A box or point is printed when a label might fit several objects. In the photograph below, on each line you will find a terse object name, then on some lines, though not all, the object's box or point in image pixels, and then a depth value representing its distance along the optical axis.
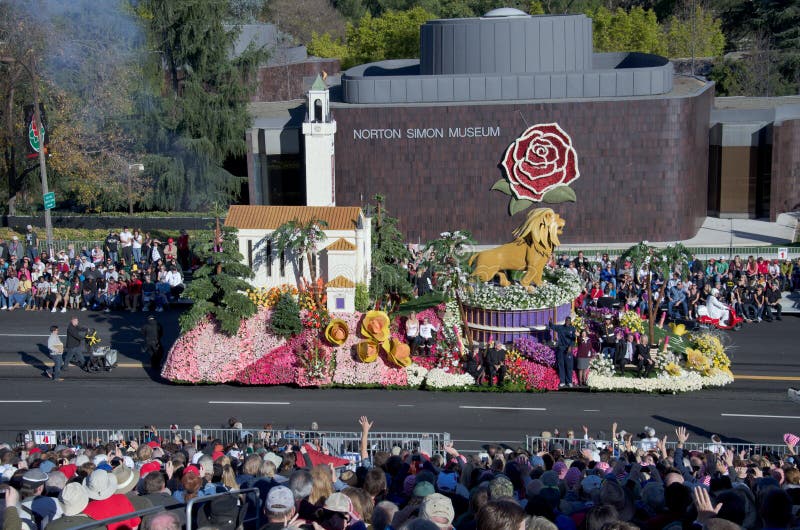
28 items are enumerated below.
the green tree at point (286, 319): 26.50
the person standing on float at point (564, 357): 25.23
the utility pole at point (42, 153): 37.81
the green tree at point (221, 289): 26.66
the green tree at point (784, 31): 66.75
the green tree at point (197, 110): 45.53
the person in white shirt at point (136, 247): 35.68
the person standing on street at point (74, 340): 27.02
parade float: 25.69
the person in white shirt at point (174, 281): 33.16
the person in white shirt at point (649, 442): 18.92
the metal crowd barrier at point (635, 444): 18.81
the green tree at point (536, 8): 75.44
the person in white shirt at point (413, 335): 26.34
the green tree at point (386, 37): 72.19
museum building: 39.00
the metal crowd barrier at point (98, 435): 19.84
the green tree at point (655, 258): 27.09
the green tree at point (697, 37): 75.19
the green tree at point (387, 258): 28.16
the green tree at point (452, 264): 26.59
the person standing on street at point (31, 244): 36.34
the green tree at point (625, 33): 72.50
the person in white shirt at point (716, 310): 30.16
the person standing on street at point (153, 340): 27.38
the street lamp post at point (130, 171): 45.00
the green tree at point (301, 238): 27.28
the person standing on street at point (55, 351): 26.83
